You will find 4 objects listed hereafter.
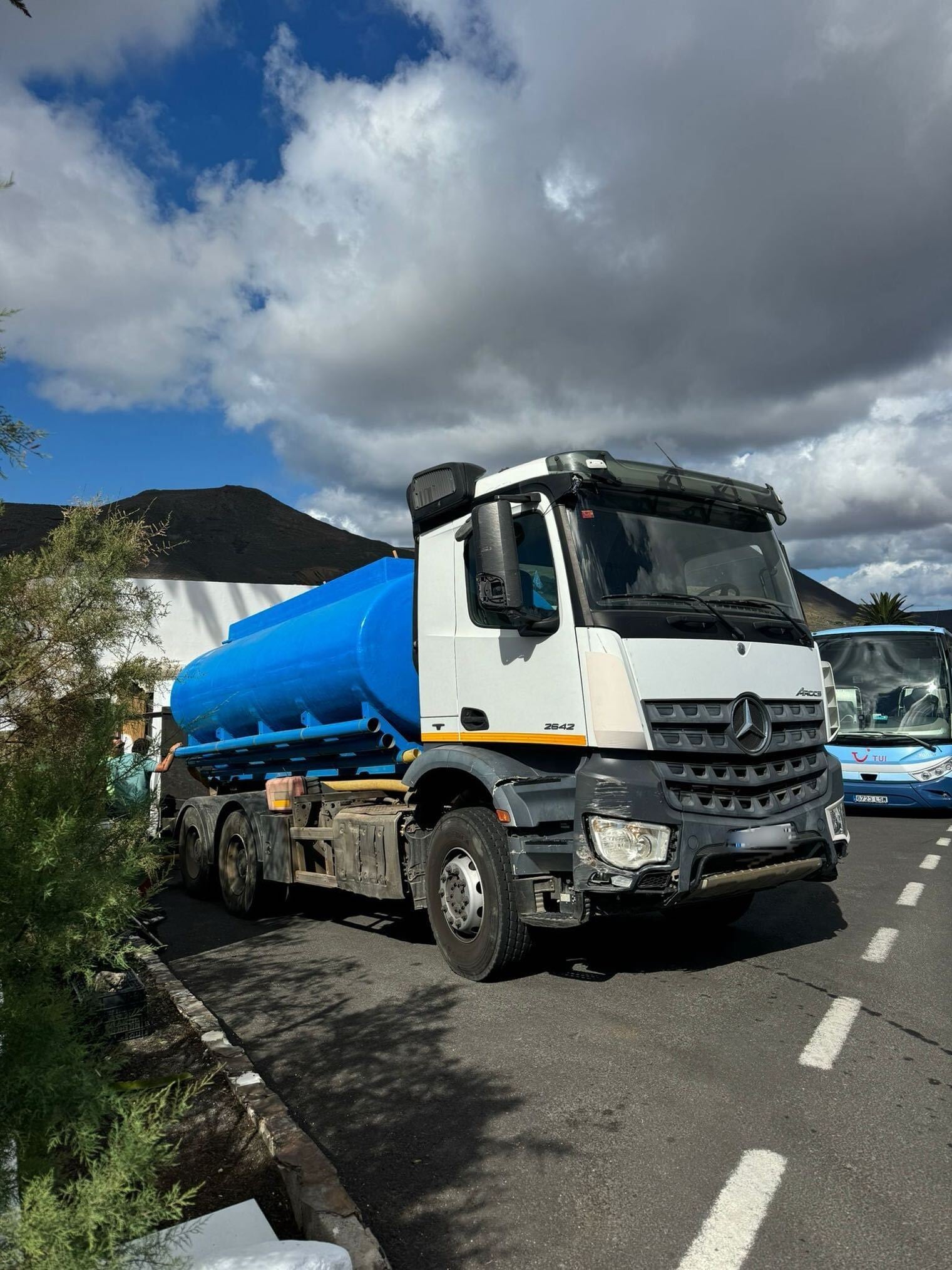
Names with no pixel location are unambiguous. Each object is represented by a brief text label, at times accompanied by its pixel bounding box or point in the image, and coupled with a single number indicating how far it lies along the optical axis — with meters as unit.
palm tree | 50.31
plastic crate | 4.18
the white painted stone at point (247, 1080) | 3.57
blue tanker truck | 4.55
